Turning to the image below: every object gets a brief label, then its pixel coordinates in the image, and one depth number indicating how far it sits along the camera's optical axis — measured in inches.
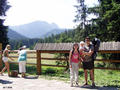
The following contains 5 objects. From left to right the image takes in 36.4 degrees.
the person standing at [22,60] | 352.8
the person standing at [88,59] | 259.2
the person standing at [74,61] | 265.5
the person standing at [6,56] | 362.0
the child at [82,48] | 265.2
